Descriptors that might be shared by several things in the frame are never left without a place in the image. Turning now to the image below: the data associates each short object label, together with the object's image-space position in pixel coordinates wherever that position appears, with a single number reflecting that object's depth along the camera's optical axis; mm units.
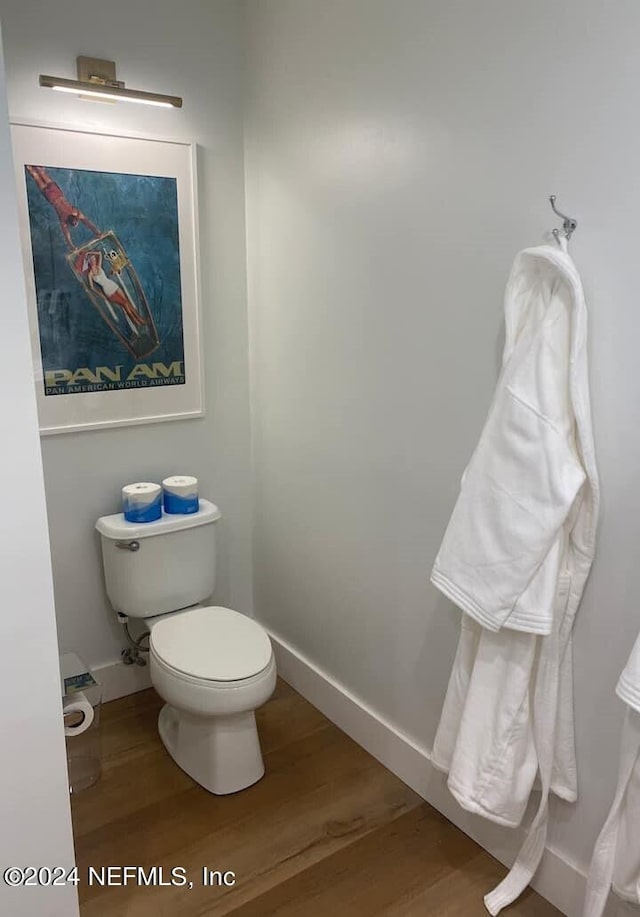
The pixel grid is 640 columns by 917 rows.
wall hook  1451
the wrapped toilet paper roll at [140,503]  2326
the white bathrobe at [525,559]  1440
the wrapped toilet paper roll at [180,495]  2410
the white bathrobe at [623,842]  1404
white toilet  2014
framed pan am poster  2133
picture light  1991
